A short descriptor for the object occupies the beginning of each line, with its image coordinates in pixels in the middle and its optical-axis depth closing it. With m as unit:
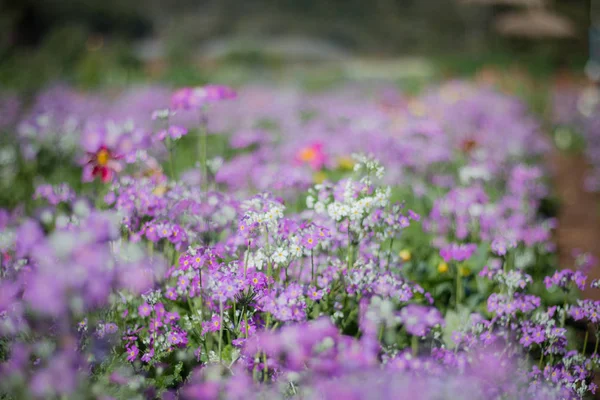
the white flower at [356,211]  1.68
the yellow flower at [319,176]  4.04
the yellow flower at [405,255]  2.53
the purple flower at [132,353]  1.61
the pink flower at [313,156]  4.21
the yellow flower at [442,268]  2.55
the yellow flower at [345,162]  4.40
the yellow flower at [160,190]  2.12
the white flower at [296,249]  1.59
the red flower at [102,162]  2.37
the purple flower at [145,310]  1.81
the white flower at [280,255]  1.61
